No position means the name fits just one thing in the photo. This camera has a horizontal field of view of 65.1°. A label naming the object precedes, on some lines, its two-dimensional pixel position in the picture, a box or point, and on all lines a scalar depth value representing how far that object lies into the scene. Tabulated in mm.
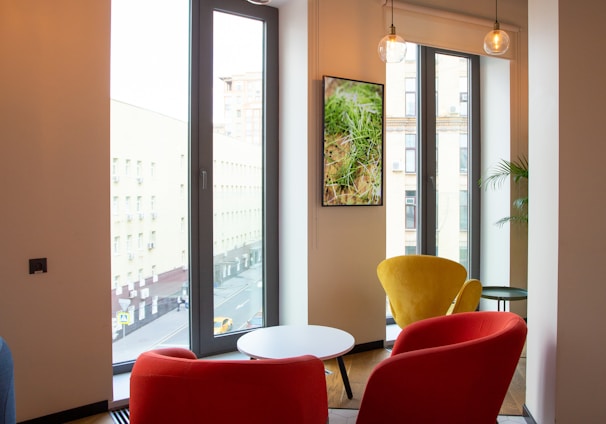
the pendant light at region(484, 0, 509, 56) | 3324
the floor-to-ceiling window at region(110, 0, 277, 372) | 3441
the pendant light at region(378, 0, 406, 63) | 3209
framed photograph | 3807
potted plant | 4453
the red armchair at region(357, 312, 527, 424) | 1900
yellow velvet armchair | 3605
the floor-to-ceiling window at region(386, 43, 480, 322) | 4645
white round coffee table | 2584
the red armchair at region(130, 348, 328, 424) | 1597
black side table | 3822
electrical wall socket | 2750
